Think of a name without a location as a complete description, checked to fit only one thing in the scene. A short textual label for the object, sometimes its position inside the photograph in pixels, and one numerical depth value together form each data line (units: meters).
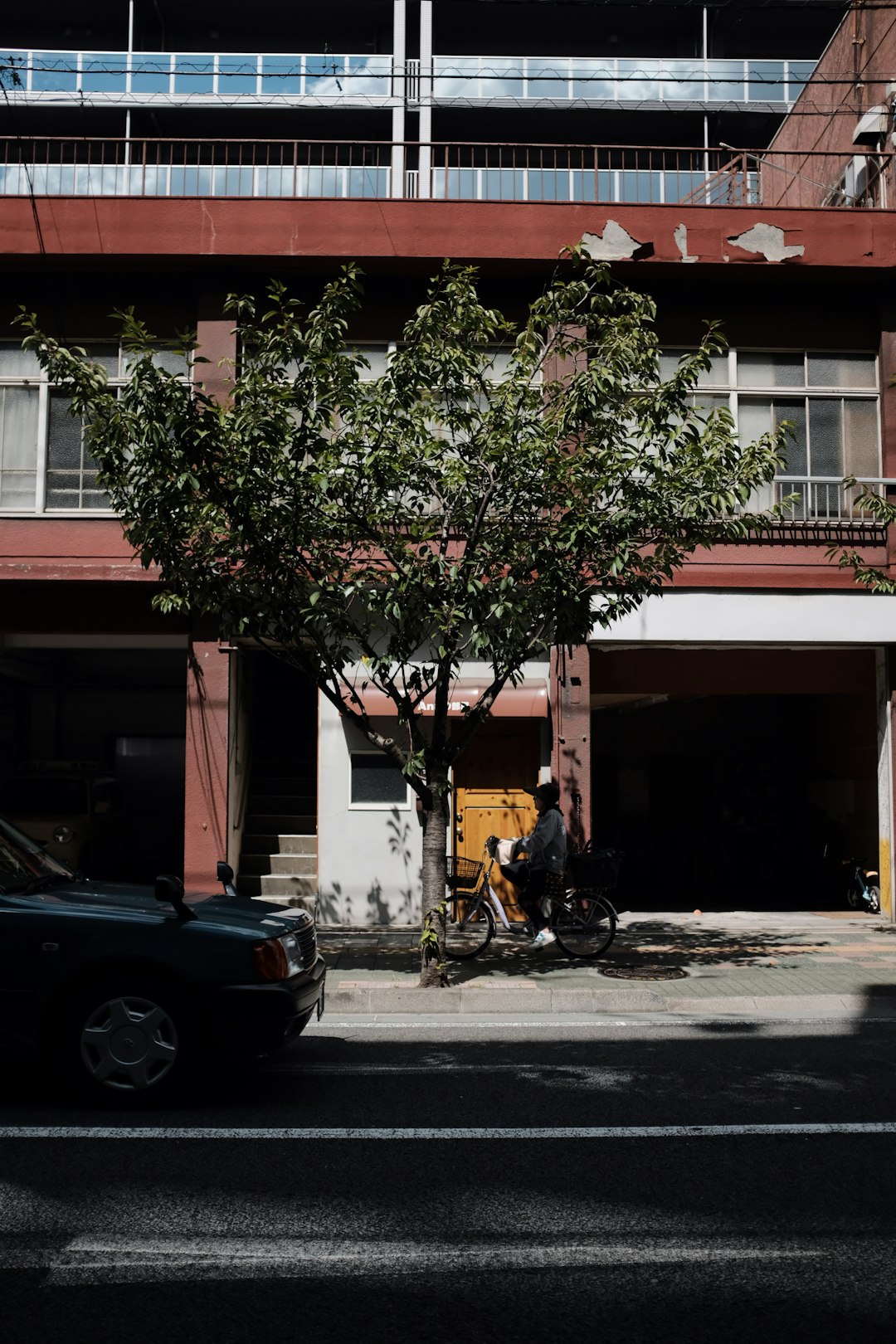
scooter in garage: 15.91
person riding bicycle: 12.26
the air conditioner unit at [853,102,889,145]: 16.34
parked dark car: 6.43
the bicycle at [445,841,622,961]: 12.32
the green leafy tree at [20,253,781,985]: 10.16
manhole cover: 11.50
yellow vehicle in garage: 16.20
